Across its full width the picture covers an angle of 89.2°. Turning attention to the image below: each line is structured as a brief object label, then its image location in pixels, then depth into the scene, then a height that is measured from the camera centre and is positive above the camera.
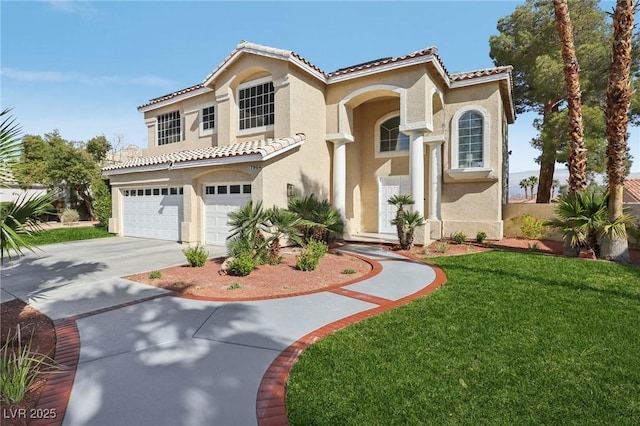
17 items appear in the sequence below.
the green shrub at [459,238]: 14.20 -1.32
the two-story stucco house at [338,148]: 13.73 +2.88
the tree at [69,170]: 25.02 +3.07
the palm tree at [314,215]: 12.72 -0.26
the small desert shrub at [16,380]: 3.43 -1.89
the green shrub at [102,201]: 21.50 +0.55
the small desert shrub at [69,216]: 25.50 -0.51
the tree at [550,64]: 20.02 +9.14
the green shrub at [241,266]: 8.85 -1.57
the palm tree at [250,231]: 10.01 -0.71
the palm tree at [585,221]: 10.41 -0.47
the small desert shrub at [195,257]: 10.11 -1.51
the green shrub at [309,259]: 9.59 -1.51
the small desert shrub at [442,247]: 12.52 -1.57
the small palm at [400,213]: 12.90 -0.20
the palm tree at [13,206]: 4.39 +0.06
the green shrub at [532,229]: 15.05 -1.00
